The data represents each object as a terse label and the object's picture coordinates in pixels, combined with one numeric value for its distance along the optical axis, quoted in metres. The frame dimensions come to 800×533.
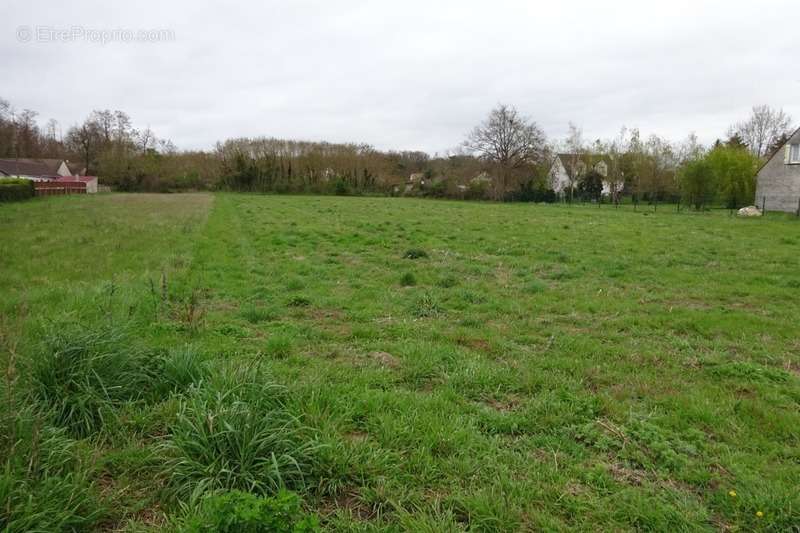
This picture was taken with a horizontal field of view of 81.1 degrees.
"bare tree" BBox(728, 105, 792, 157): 58.56
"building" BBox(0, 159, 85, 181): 57.53
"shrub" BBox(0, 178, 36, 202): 30.21
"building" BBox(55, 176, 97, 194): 54.28
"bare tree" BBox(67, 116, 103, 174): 70.19
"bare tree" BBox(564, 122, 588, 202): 49.72
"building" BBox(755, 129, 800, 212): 30.64
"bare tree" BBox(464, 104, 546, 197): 50.59
